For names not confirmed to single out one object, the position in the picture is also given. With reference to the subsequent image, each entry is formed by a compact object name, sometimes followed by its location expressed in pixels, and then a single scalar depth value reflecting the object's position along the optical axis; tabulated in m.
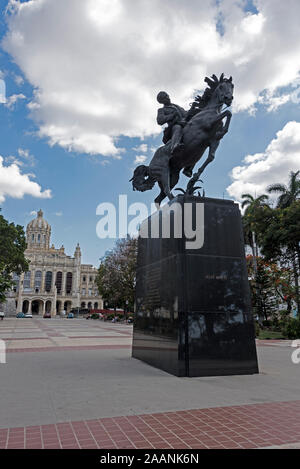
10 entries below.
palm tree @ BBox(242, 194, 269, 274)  33.61
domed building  100.94
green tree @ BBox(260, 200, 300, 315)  23.61
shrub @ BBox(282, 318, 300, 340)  20.33
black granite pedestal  6.59
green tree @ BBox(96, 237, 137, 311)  41.78
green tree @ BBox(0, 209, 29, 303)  36.19
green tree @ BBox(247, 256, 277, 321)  34.72
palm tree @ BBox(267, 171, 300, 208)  31.10
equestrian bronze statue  8.03
